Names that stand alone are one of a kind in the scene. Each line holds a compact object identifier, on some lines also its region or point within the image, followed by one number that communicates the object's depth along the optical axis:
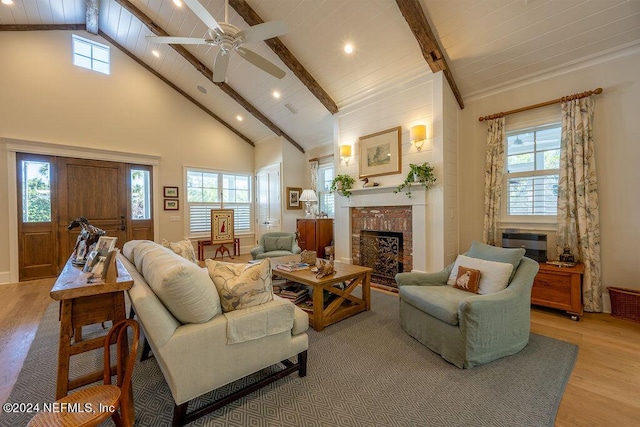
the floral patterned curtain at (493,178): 3.74
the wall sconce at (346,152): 4.93
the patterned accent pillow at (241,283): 1.80
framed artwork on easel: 6.50
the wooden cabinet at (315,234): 5.79
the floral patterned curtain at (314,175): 6.61
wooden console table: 1.42
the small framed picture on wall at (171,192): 6.13
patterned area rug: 1.62
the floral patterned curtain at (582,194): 3.08
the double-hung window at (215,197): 6.56
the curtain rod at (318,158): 6.34
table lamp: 5.91
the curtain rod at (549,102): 3.08
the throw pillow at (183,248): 3.04
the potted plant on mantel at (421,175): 3.81
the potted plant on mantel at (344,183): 4.89
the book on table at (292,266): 3.25
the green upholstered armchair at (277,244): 5.16
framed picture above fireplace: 4.25
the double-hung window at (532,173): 3.46
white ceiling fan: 2.46
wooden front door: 4.73
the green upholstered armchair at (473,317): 2.08
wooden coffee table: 2.77
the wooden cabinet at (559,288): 2.93
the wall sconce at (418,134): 3.87
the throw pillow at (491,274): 2.44
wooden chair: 1.09
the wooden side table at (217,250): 6.46
